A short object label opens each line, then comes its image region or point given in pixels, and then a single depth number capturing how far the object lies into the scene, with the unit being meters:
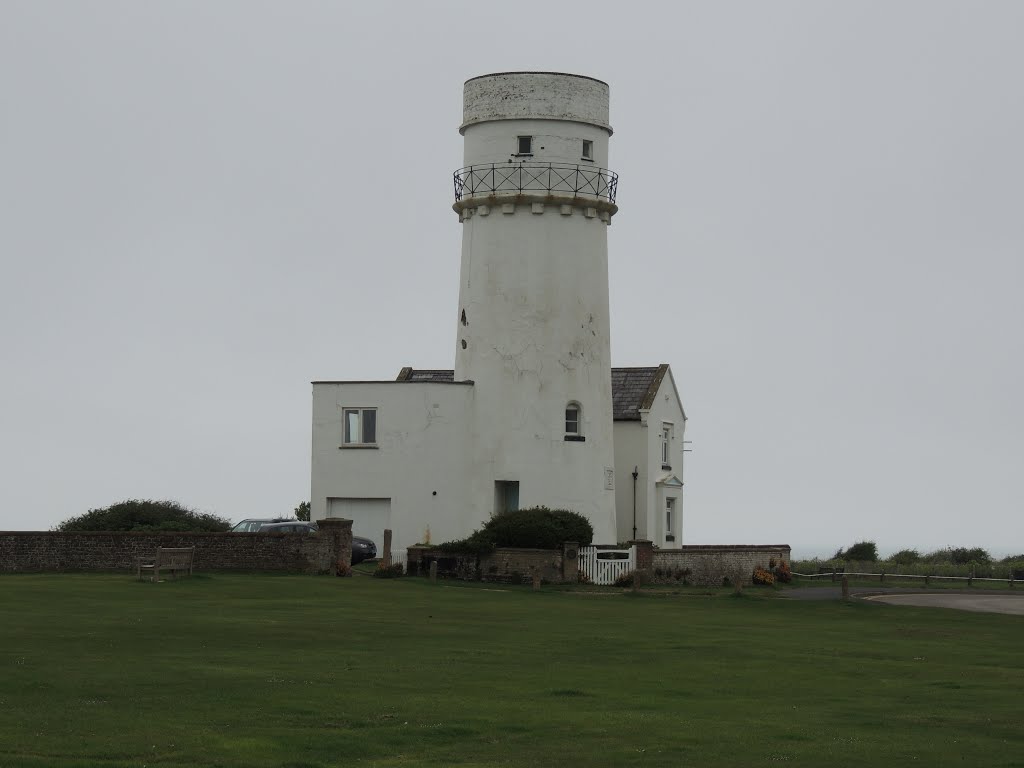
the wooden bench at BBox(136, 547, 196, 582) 38.63
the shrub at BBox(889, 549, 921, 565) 74.57
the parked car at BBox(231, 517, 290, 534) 51.25
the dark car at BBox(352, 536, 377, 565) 50.59
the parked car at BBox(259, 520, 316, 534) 49.50
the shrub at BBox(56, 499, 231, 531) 48.72
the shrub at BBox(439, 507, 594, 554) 46.66
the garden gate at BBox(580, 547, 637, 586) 47.47
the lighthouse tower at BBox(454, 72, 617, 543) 52.91
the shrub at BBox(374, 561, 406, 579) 45.91
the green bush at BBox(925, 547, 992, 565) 76.82
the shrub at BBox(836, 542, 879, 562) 77.56
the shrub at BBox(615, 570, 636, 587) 47.41
